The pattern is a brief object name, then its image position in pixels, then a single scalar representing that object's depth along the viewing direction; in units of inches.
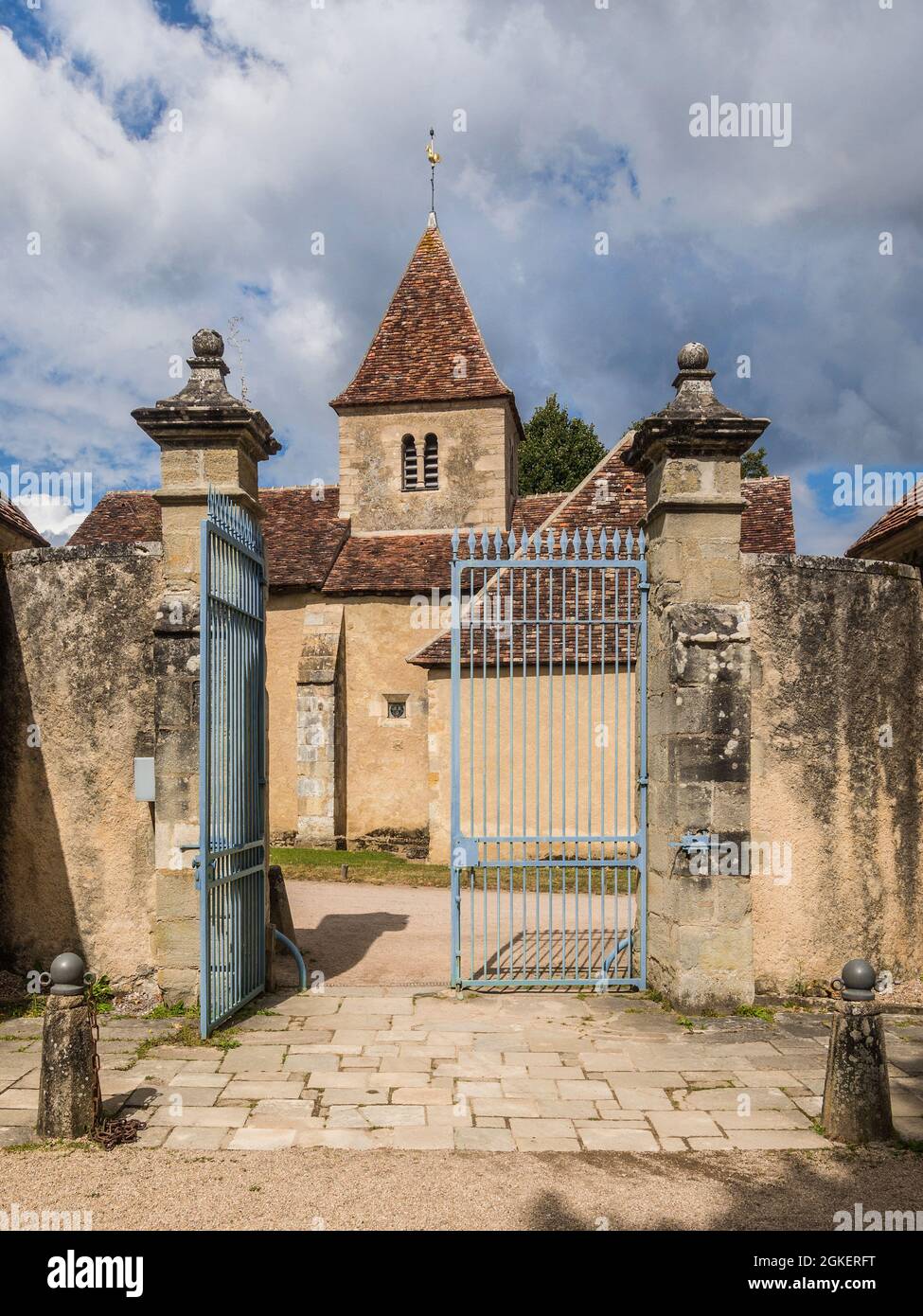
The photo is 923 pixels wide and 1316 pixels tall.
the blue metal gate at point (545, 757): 399.9
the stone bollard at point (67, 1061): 175.2
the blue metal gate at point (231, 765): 227.8
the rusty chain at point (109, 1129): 173.0
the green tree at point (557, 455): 1286.9
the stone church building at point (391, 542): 717.9
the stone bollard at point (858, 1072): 176.2
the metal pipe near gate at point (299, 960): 272.5
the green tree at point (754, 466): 1179.3
